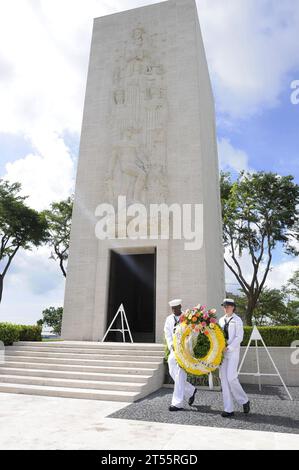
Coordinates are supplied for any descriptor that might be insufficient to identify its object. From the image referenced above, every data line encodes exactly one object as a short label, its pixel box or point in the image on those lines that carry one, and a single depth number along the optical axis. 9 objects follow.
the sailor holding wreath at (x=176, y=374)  6.06
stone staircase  7.20
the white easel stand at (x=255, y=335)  8.10
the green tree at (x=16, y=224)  23.59
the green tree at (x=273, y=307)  32.81
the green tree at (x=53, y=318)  34.18
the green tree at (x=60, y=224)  25.86
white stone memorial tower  12.69
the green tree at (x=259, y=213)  22.14
